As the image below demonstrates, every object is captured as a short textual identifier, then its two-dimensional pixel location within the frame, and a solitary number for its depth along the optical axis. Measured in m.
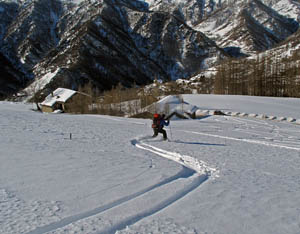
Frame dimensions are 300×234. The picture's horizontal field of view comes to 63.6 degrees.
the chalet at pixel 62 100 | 53.46
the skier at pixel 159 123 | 13.40
